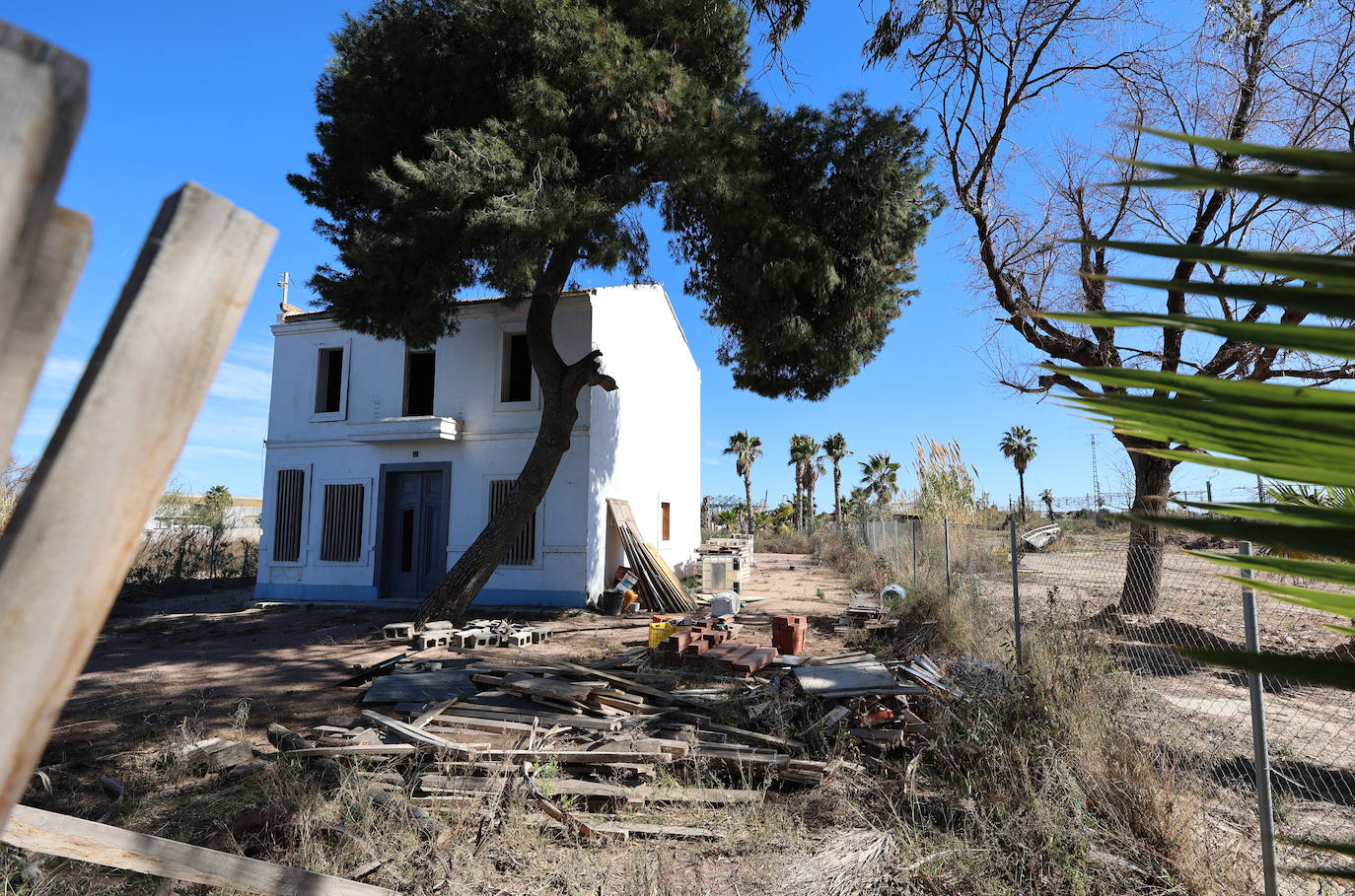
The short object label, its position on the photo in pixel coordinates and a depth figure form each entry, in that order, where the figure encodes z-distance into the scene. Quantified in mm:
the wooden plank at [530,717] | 6051
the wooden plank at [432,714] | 6032
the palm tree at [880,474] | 41512
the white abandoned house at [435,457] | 14453
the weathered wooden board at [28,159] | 572
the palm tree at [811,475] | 43906
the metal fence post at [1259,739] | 3340
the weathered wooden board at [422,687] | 6965
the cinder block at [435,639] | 9998
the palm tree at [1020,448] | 51844
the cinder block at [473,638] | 10297
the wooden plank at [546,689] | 6637
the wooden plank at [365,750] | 5215
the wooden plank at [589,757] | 5215
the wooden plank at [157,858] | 3049
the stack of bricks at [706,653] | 8008
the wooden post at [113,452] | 613
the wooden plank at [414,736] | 5379
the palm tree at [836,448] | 44281
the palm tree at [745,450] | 45250
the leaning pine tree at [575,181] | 9758
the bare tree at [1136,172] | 8883
